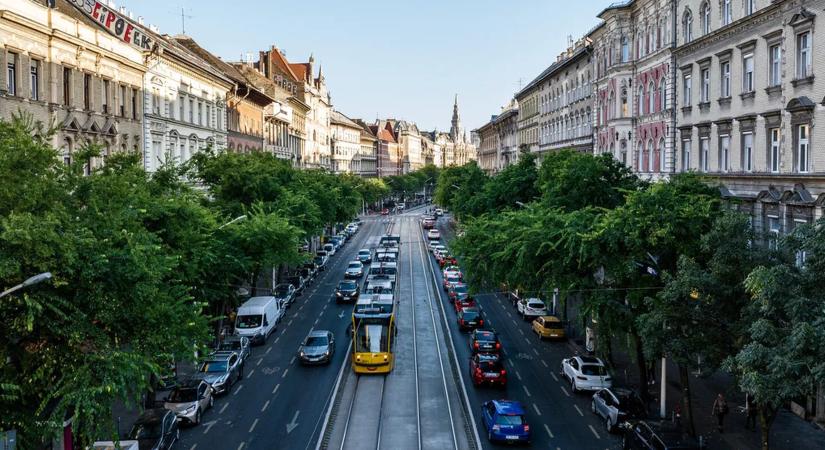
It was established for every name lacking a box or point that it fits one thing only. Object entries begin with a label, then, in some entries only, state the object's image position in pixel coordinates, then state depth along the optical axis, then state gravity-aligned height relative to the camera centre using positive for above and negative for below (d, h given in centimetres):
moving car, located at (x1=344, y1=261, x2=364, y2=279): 6425 -444
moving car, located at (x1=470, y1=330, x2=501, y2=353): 3747 -598
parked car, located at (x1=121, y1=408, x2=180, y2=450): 2439 -654
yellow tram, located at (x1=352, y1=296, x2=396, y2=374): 3556 -562
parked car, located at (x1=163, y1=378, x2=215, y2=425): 2817 -655
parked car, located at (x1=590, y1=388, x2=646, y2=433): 2755 -665
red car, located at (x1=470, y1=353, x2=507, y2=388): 3341 -647
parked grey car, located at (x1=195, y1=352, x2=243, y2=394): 3244 -636
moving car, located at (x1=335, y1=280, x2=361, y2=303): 5647 -537
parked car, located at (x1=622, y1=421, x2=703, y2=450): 2322 -654
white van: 4225 -555
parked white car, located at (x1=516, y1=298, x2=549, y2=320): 5025 -582
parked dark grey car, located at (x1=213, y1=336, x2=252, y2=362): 3706 -603
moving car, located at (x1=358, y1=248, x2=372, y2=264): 7712 -396
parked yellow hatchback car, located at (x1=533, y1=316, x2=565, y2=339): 4406 -615
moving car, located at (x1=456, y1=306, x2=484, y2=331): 4581 -593
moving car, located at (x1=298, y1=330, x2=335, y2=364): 3759 -624
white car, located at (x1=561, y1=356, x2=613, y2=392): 3259 -648
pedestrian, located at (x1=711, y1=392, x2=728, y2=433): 2822 -677
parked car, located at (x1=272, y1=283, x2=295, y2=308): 5366 -528
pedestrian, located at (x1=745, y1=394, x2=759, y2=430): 2828 -706
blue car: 2608 -673
